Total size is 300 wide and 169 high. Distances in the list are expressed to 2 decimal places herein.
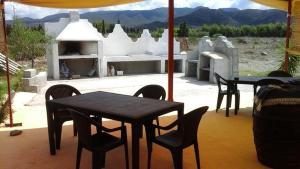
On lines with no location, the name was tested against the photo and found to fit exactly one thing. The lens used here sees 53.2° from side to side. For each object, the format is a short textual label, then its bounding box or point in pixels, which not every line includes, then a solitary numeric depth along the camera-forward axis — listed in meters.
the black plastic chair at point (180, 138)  3.16
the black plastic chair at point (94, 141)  3.14
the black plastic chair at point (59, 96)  4.22
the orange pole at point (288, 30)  6.74
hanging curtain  4.92
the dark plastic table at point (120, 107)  3.20
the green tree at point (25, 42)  13.34
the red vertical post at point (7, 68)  5.23
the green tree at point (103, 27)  18.12
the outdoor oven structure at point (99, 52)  13.37
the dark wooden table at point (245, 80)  5.84
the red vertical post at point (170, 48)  5.85
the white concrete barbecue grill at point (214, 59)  11.27
